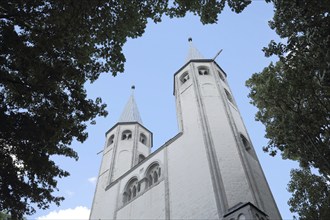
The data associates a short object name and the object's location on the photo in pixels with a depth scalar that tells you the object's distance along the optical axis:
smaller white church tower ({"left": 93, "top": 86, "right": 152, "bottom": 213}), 24.75
